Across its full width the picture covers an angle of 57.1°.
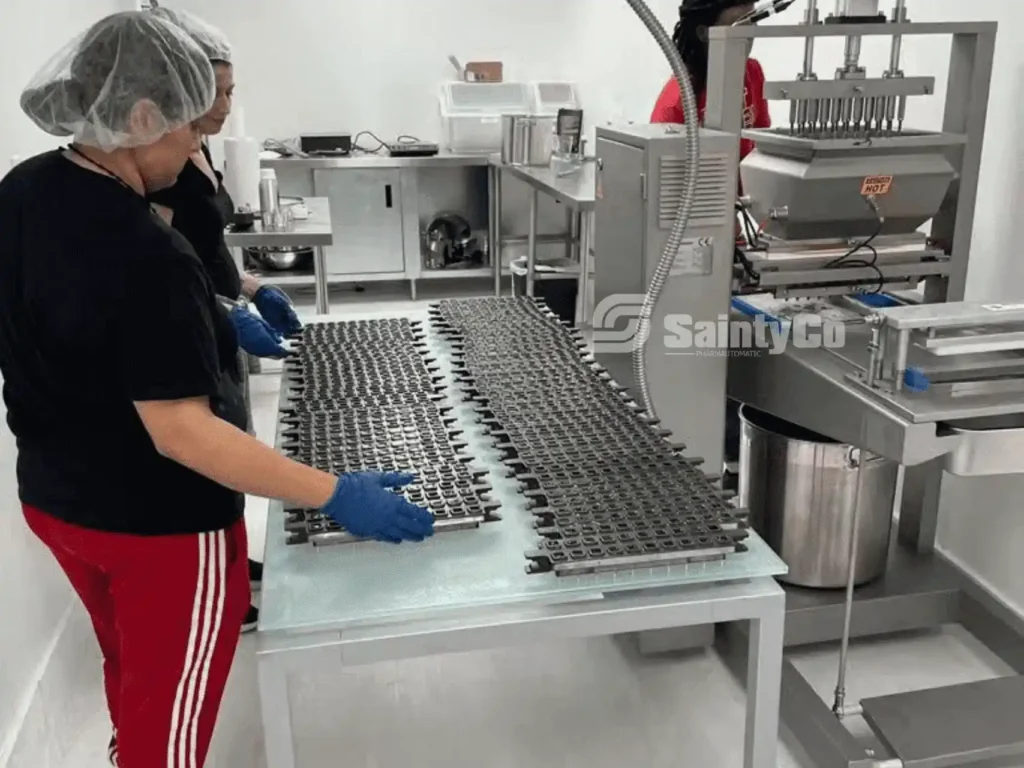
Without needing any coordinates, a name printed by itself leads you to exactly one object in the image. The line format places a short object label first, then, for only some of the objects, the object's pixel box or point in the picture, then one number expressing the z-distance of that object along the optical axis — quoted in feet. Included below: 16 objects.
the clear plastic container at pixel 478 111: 17.24
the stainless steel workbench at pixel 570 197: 12.82
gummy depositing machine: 5.98
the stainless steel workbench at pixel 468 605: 3.89
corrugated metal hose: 5.29
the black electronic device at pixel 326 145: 17.25
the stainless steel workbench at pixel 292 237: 10.81
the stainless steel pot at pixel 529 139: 15.93
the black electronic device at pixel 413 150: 17.13
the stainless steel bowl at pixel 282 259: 17.46
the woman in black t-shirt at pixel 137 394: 3.75
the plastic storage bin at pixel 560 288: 15.43
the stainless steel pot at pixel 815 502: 7.33
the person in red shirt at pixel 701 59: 8.09
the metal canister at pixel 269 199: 11.45
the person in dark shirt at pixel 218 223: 6.40
